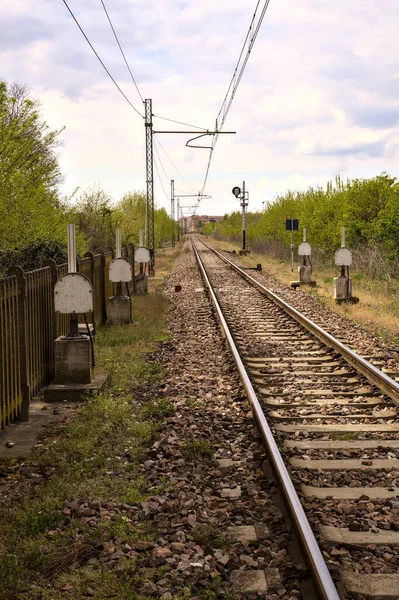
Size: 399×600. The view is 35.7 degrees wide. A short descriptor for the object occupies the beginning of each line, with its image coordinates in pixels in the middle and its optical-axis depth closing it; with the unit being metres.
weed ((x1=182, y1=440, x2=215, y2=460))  5.75
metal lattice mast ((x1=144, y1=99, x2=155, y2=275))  27.38
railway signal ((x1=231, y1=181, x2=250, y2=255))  49.09
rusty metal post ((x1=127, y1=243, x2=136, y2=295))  20.06
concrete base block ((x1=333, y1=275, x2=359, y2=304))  16.41
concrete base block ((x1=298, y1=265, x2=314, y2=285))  22.00
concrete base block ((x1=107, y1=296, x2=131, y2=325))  13.66
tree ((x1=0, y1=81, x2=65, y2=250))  13.14
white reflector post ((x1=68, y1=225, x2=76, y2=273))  7.94
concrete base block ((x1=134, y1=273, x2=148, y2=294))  20.12
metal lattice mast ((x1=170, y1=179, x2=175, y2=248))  75.06
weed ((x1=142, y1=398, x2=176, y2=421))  6.97
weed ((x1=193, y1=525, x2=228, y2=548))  4.16
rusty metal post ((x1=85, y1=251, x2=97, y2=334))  12.07
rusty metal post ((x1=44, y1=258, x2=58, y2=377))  8.72
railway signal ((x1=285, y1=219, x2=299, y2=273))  24.92
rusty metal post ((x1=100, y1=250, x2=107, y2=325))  13.80
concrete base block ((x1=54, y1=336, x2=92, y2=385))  8.04
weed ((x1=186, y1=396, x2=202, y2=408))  7.35
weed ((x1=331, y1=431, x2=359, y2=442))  6.15
